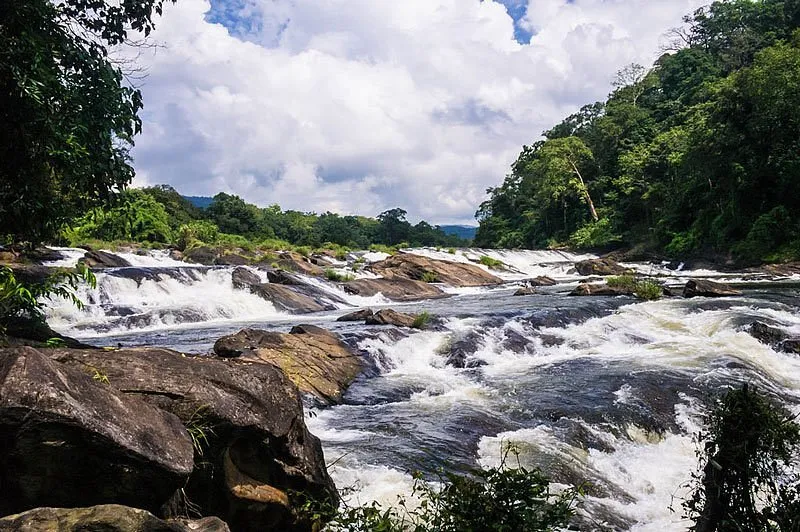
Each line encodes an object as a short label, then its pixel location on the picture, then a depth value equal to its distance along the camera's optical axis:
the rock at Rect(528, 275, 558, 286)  29.73
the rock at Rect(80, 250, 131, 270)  24.11
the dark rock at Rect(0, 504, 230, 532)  2.57
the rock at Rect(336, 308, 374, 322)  15.93
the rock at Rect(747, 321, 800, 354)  12.34
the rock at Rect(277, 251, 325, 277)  27.86
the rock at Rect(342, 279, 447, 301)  24.73
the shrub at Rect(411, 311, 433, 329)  14.33
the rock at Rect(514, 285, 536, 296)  24.09
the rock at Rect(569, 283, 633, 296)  21.44
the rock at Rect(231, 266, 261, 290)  21.55
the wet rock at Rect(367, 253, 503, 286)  30.53
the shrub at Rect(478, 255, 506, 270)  39.33
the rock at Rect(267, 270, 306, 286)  23.14
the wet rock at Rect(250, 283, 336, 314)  20.61
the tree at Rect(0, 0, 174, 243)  5.41
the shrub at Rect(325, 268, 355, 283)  25.73
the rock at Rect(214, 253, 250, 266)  29.94
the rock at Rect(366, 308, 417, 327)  14.58
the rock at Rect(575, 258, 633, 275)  34.55
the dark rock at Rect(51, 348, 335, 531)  3.91
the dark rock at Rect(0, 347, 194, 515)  2.84
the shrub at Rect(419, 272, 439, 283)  29.84
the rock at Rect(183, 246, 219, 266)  30.22
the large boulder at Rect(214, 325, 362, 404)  9.49
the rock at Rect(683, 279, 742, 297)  19.58
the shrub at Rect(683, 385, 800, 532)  3.53
